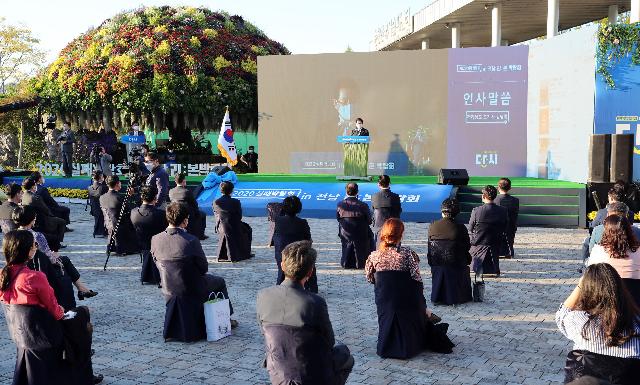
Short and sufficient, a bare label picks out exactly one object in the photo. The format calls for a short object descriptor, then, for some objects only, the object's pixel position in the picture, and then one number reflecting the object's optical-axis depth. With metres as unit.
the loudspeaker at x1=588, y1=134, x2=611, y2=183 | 14.66
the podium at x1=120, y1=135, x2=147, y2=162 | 23.62
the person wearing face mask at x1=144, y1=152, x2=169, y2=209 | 12.30
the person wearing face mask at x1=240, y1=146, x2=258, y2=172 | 24.80
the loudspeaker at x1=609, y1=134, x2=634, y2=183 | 14.41
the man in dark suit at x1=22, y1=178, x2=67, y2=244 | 10.12
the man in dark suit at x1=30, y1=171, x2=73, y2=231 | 11.16
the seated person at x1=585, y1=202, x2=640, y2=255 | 7.00
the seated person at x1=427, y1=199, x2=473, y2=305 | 7.89
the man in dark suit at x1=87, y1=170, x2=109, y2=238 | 14.10
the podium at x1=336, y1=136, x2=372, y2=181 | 17.59
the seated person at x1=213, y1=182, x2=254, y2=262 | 11.19
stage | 15.80
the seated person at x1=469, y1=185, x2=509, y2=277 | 9.27
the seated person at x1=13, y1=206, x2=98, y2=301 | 6.32
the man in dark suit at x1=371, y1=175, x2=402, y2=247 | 10.92
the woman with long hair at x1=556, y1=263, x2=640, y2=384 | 3.56
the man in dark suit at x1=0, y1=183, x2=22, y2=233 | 9.28
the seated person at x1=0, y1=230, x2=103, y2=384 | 4.69
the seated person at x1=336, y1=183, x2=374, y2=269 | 10.19
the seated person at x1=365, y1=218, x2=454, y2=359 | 6.14
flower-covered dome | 24.88
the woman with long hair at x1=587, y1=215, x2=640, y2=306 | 5.11
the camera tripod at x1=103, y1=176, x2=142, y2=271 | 11.18
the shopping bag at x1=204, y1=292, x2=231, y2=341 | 6.89
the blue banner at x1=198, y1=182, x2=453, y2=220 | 16.30
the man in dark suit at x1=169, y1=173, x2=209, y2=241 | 11.54
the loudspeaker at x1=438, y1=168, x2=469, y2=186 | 16.94
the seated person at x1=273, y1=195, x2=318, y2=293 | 8.59
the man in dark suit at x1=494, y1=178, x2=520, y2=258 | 10.77
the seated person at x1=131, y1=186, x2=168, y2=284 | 9.34
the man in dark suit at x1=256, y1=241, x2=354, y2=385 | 4.02
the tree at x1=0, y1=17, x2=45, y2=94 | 46.56
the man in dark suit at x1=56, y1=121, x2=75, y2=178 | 19.92
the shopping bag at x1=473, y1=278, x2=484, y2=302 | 8.44
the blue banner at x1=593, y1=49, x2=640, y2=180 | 16.38
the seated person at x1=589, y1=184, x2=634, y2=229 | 8.15
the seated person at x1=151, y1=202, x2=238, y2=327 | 6.57
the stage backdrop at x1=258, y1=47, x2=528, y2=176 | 19.98
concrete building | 23.55
